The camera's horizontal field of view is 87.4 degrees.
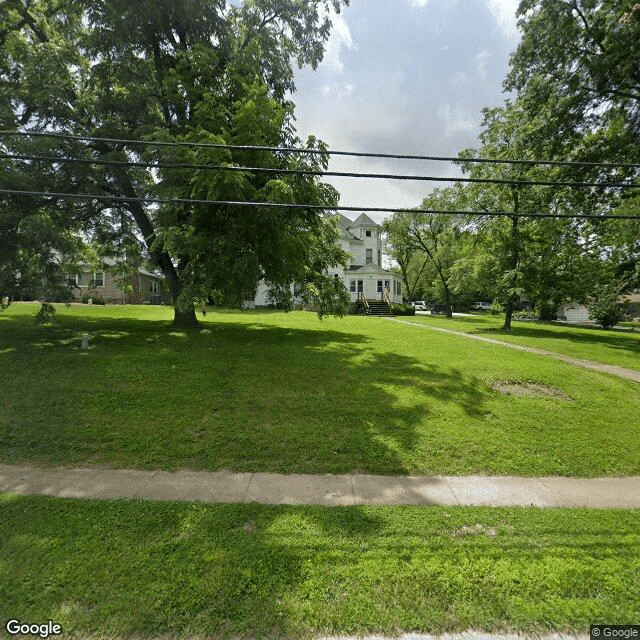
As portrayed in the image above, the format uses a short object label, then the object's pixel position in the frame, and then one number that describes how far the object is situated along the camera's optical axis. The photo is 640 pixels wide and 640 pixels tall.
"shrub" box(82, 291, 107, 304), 29.25
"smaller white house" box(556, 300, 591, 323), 50.12
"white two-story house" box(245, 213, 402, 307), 38.34
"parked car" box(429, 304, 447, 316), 48.74
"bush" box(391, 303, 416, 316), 34.09
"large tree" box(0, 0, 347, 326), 9.70
